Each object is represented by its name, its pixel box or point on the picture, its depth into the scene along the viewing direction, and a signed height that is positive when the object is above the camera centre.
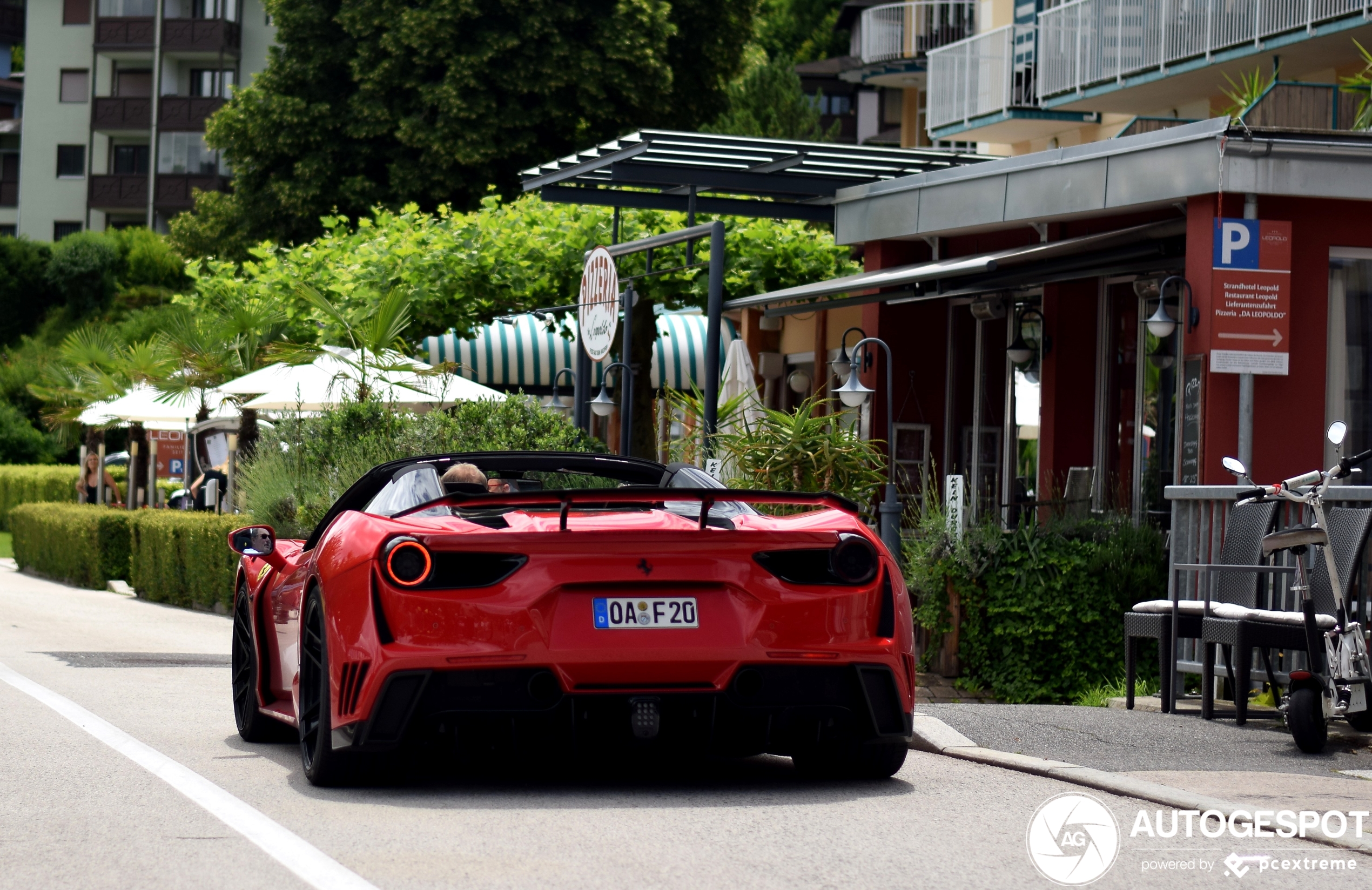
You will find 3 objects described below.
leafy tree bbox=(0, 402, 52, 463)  56.84 +0.52
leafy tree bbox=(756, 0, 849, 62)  77.19 +17.97
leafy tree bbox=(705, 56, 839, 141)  54.16 +10.60
